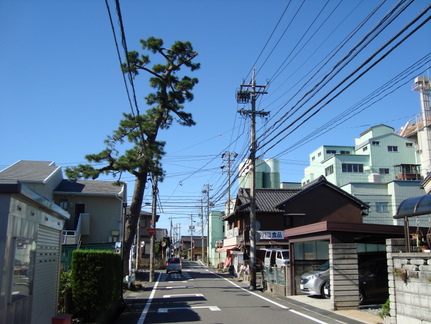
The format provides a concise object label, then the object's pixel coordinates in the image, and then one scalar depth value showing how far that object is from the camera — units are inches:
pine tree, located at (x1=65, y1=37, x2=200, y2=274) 805.9
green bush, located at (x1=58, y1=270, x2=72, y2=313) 411.8
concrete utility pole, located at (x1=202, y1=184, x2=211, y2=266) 2360.0
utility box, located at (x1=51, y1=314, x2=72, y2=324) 320.5
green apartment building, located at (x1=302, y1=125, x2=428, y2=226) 1675.7
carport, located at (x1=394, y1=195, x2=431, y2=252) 408.3
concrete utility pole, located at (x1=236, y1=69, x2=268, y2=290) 885.8
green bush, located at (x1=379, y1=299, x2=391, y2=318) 417.3
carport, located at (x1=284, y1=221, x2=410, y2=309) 536.4
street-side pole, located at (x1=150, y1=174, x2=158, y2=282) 1138.4
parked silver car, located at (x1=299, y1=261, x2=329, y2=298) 637.9
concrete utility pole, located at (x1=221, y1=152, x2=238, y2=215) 1734.7
